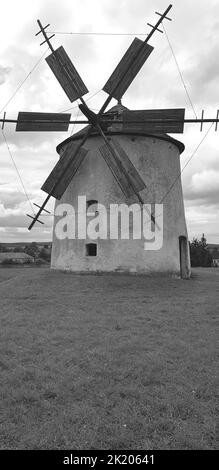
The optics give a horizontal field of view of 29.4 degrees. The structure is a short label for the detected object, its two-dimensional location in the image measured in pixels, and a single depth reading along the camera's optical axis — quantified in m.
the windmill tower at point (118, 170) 12.73
